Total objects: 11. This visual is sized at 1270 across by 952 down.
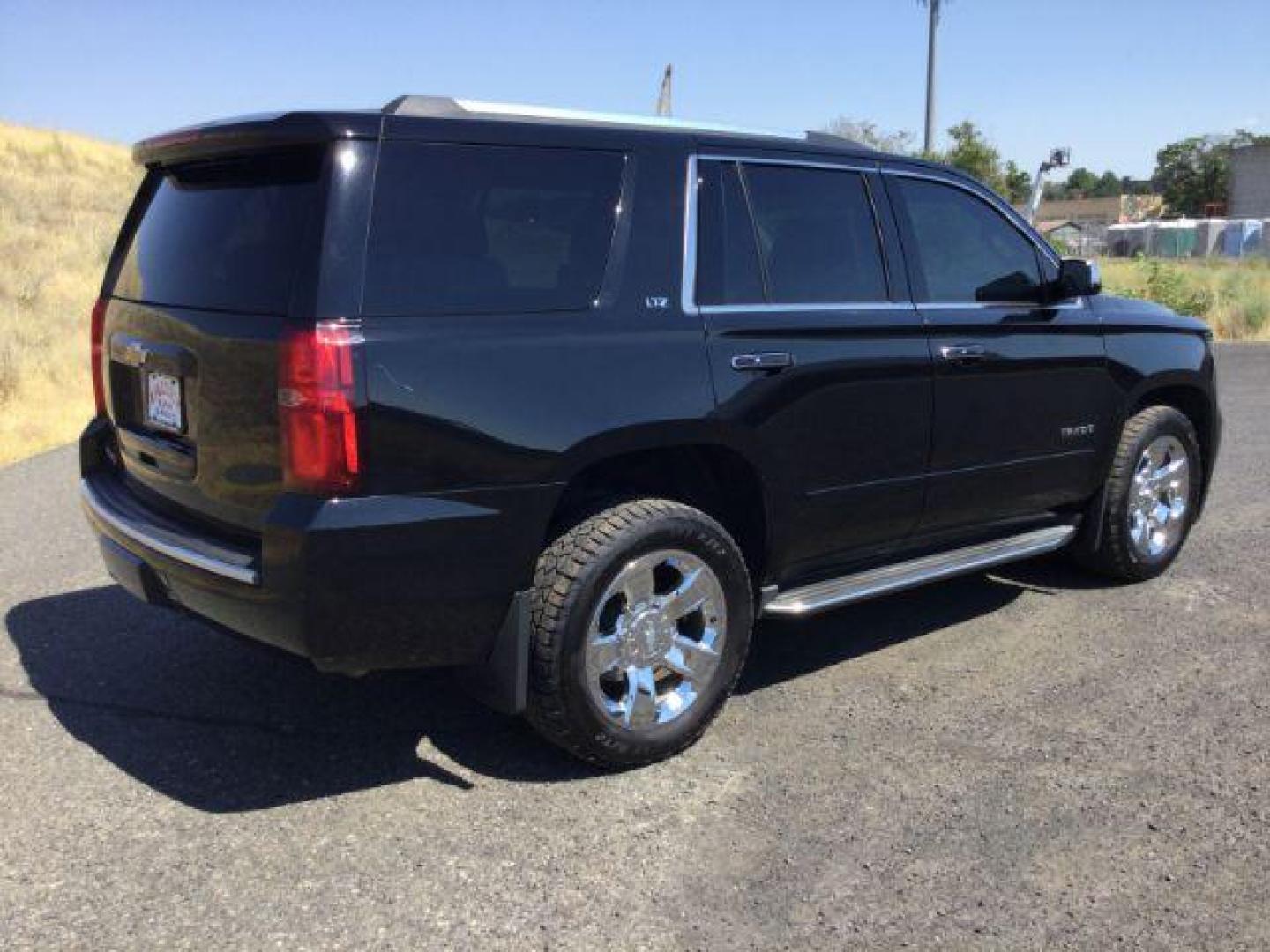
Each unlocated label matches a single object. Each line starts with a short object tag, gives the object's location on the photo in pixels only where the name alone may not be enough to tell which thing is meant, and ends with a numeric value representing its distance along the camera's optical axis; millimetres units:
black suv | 3115
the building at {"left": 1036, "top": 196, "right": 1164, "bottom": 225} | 103500
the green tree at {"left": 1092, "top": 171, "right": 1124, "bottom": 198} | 156750
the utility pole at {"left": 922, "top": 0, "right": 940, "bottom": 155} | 38253
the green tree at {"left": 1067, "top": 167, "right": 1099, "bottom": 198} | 154375
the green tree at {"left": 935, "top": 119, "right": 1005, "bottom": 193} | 37094
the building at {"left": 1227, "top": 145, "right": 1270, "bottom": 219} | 77938
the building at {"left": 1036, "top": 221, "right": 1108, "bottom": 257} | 57884
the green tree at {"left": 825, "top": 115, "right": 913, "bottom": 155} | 32469
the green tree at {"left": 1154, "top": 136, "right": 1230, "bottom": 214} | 90188
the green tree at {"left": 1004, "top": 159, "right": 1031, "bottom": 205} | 44925
